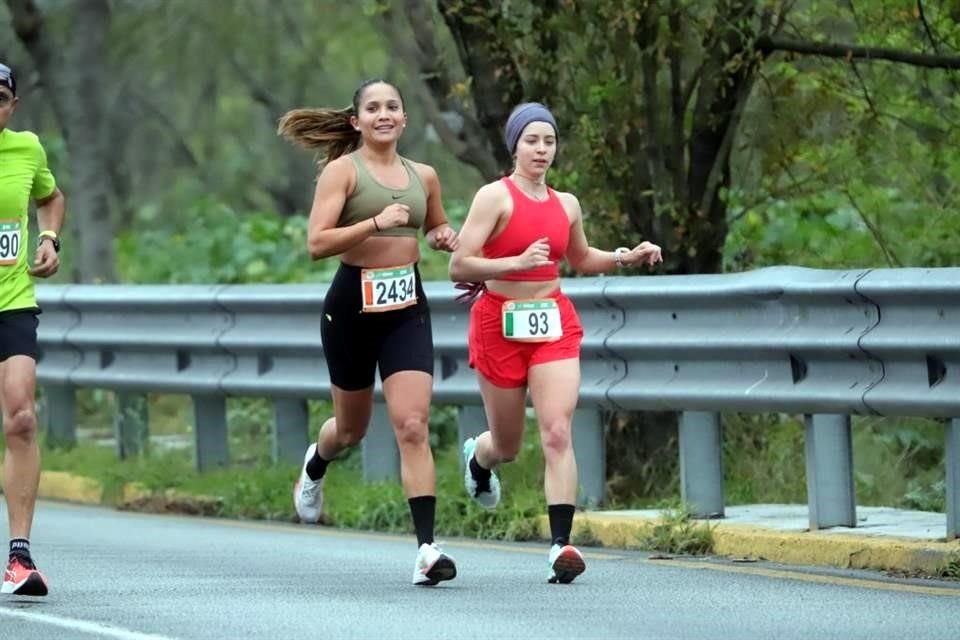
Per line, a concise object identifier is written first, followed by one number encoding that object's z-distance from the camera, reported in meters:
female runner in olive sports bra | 19.30
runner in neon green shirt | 18.73
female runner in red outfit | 19.20
